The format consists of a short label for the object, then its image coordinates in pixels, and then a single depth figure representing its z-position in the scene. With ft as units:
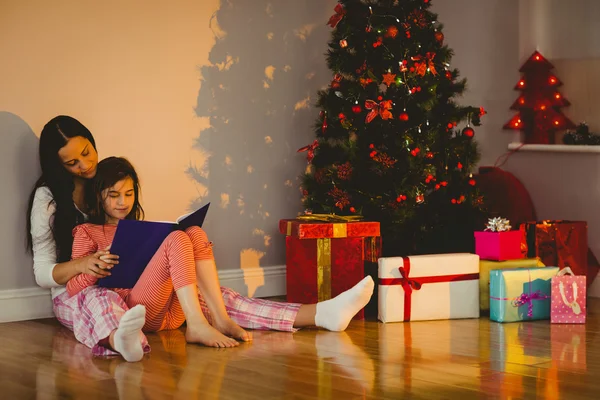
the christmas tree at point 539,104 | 14.74
